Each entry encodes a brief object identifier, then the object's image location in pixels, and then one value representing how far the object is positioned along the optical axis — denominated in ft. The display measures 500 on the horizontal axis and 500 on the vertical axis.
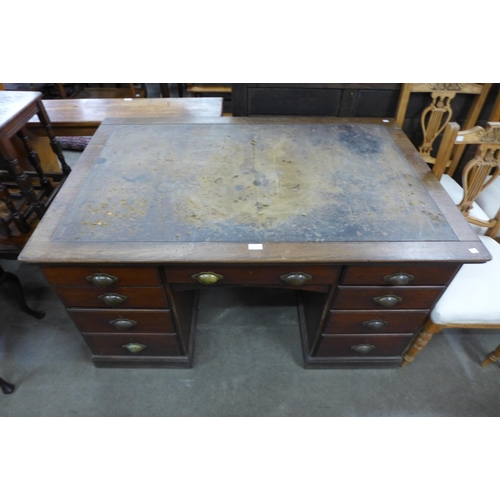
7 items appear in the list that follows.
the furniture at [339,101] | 5.24
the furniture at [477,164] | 3.95
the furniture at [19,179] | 4.75
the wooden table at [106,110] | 5.99
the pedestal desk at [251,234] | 3.32
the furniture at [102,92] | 10.68
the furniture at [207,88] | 9.31
